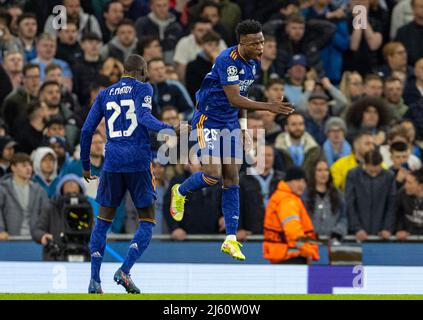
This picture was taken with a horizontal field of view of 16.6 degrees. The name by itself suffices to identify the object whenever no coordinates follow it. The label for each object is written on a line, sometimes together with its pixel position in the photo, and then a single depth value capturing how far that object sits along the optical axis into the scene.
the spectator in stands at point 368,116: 23.58
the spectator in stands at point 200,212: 21.45
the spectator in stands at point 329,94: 24.25
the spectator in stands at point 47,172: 21.61
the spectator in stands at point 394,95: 24.30
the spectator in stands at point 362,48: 25.89
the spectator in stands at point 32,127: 22.55
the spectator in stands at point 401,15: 26.20
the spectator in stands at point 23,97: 23.03
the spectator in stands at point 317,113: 23.55
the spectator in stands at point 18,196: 21.16
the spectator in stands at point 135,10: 25.88
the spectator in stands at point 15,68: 23.70
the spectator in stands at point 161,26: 25.14
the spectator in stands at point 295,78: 24.33
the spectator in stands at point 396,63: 25.17
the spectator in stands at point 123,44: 24.56
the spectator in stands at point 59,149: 21.95
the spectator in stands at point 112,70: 23.60
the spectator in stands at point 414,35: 25.73
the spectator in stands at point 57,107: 22.78
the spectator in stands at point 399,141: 22.75
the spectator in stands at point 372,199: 21.64
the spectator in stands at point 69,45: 24.48
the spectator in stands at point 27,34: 24.19
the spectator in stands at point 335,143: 23.06
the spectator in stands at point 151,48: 24.12
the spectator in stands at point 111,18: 25.23
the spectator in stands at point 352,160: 22.48
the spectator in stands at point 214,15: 25.39
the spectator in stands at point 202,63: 24.20
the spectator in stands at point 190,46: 24.64
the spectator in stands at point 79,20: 24.78
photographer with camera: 19.88
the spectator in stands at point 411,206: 21.56
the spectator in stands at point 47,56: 23.86
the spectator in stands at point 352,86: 24.57
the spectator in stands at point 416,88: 24.62
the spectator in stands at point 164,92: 23.53
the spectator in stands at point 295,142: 22.59
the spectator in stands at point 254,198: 21.42
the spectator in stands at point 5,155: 22.02
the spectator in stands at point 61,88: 23.41
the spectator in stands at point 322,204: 21.44
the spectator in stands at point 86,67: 24.16
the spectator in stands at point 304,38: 25.25
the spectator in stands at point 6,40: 24.06
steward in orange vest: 19.70
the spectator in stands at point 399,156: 22.50
